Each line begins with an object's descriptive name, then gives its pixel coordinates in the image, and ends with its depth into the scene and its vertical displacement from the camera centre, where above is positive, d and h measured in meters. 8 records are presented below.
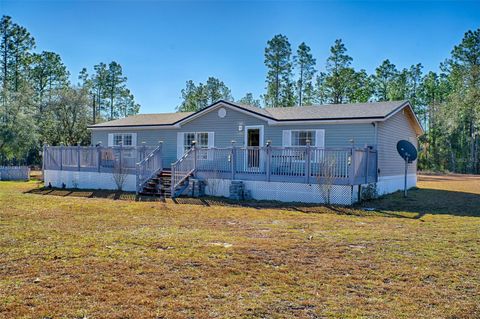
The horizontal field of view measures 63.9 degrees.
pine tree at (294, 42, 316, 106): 42.94 +10.30
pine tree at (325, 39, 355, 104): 41.12 +9.90
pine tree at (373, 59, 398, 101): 47.19 +10.80
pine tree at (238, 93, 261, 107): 54.78 +9.25
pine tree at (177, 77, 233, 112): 48.12 +8.89
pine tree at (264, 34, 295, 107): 41.19 +10.26
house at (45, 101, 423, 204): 12.62 +0.46
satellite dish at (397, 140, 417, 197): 15.51 +0.57
